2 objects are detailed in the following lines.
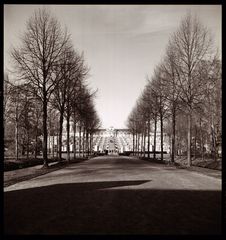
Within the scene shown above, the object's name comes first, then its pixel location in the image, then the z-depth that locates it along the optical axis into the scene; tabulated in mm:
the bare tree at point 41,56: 21750
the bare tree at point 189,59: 22859
